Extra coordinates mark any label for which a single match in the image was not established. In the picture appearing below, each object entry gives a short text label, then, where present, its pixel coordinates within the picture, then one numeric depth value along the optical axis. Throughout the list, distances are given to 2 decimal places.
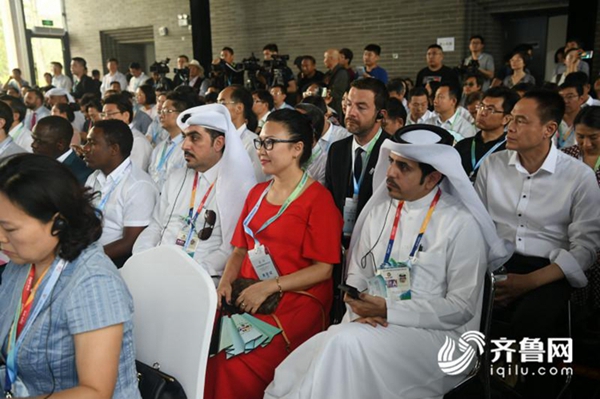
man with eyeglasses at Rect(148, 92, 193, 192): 3.97
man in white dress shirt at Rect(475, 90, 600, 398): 2.26
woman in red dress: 2.05
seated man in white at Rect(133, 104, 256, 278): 2.61
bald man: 6.13
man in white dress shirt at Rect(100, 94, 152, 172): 4.41
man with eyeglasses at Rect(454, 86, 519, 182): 3.29
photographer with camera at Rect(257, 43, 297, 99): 7.16
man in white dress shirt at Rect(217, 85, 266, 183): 4.04
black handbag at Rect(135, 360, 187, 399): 1.39
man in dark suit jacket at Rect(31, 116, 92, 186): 3.55
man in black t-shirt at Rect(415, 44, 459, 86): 6.87
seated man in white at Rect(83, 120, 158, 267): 2.84
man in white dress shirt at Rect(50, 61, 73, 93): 11.29
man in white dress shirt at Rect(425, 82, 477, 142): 4.79
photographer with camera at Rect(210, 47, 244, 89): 7.82
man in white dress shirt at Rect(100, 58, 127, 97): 10.42
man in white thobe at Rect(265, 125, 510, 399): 1.81
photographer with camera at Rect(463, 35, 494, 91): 7.44
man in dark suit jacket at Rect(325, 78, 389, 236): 2.93
